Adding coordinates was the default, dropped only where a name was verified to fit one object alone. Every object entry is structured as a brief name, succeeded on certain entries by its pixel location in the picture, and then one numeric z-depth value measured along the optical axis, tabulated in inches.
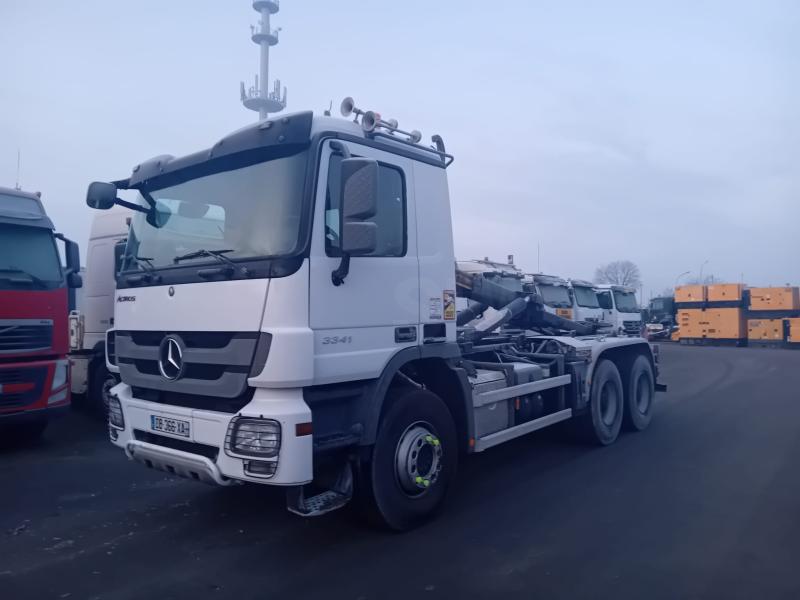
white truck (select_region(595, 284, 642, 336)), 829.8
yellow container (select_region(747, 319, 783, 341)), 1181.8
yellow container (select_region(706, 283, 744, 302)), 1227.9
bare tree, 2903.5
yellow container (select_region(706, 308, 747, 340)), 1207.6
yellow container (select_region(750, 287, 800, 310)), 1181.1
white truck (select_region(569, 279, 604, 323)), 721.0
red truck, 292.8
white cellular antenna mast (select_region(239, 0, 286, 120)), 2335.1
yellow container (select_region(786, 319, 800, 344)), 1143.0
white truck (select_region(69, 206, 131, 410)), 389.7
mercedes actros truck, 160.2
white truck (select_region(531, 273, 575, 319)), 665.6
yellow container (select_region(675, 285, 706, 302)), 1263.5
